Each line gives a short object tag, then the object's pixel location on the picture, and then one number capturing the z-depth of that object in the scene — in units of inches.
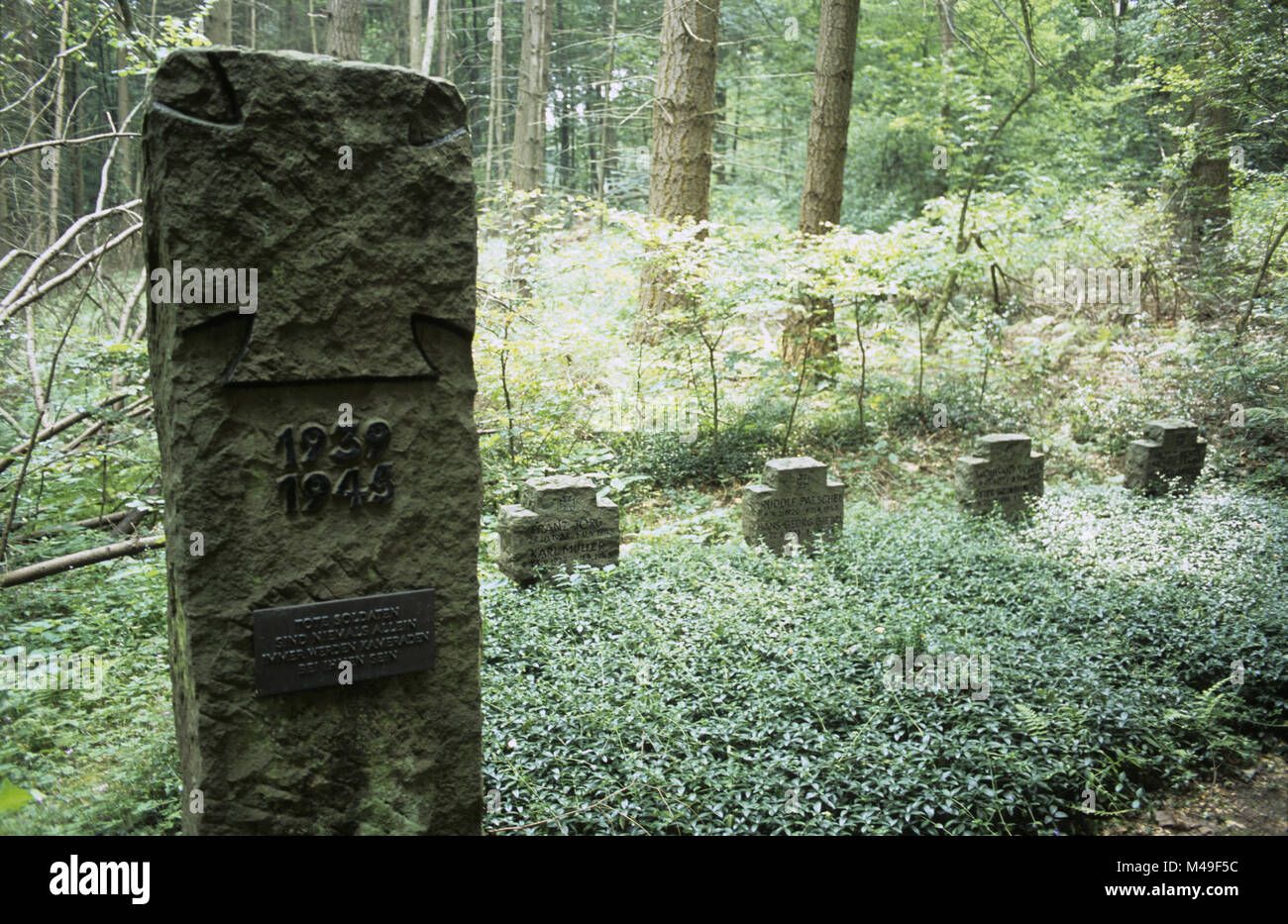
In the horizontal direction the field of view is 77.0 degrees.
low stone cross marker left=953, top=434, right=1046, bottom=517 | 353.7
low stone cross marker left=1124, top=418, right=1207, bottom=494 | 374.0
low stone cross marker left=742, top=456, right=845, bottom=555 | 311.1
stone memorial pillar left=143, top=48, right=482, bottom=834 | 109.4
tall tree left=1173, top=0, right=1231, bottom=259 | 406.3
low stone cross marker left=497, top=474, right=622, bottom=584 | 272.4
